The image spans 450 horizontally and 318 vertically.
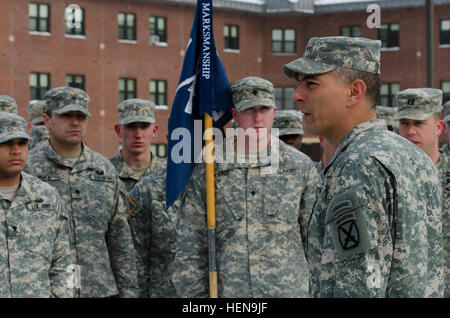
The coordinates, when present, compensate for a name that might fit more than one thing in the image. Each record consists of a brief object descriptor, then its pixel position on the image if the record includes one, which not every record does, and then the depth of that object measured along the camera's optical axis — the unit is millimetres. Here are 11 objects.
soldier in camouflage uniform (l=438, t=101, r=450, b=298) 7168
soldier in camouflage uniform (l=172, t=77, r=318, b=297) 6492
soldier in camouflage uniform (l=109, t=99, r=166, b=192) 9789
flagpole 6414
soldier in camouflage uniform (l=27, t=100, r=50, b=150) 13172
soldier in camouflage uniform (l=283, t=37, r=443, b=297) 3445
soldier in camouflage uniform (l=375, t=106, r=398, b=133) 10596
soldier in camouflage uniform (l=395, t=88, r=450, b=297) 7367
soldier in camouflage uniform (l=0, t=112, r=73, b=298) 6668
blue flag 7219
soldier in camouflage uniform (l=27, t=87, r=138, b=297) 8203
